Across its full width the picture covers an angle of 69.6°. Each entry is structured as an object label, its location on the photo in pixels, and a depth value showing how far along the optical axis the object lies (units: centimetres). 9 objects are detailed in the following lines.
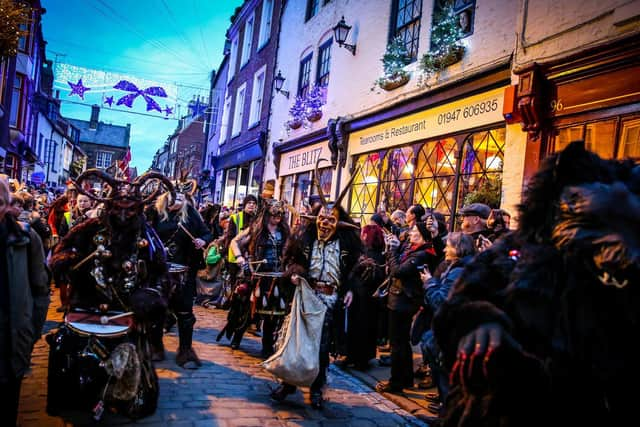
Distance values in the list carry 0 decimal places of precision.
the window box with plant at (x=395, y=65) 995
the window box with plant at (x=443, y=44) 846
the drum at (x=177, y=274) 493
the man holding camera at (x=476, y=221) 513
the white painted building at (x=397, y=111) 781
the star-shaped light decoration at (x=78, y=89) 2120
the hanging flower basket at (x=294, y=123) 1500
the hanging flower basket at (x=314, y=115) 1384
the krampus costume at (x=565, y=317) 138
